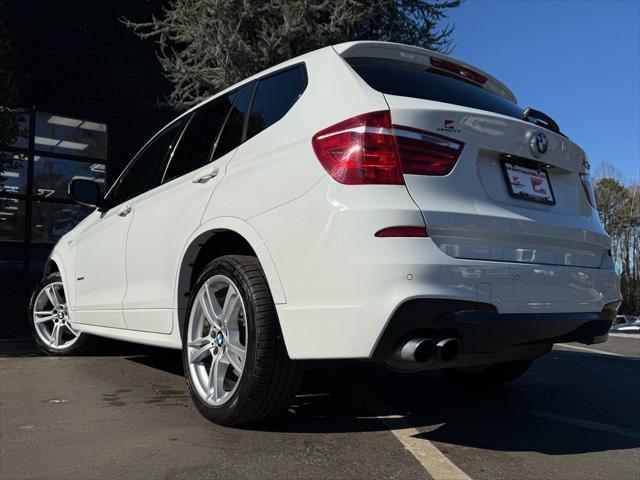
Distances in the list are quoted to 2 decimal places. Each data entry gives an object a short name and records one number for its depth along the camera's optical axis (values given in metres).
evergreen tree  8.91
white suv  2.39
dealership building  10.11
